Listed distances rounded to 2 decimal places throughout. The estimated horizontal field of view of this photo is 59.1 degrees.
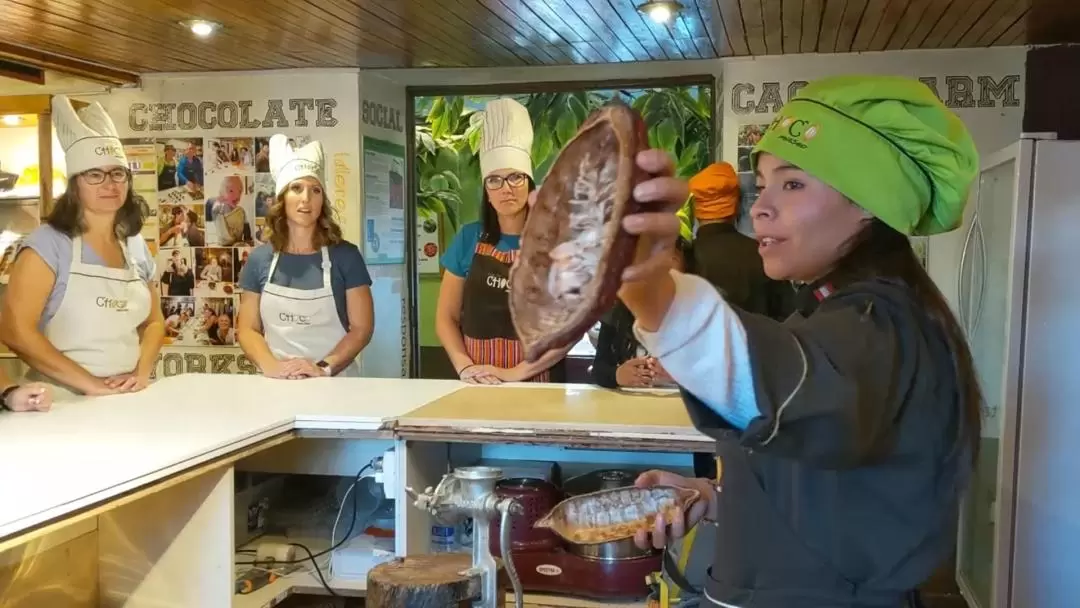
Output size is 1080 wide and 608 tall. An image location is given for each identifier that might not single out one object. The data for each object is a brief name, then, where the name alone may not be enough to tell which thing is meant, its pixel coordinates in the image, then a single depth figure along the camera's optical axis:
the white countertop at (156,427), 1.42
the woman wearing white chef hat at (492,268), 2.64
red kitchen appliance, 2.08
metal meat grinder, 1.25
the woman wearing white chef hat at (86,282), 2.31
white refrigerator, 2.83
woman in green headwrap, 0.73
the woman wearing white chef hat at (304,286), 2.92
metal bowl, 2.08
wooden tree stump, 1.31
